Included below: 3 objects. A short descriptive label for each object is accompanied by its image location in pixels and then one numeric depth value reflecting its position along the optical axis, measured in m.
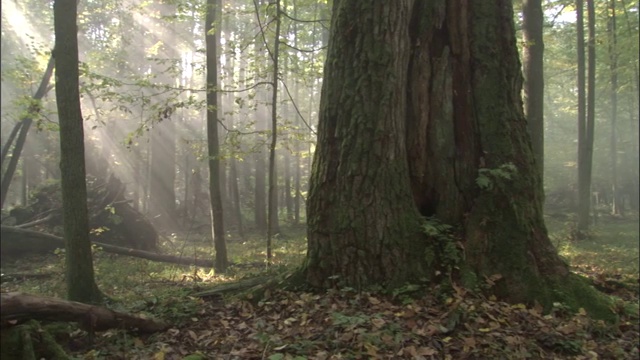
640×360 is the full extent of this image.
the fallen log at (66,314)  3.38
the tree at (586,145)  16.73
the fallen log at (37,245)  13.58
